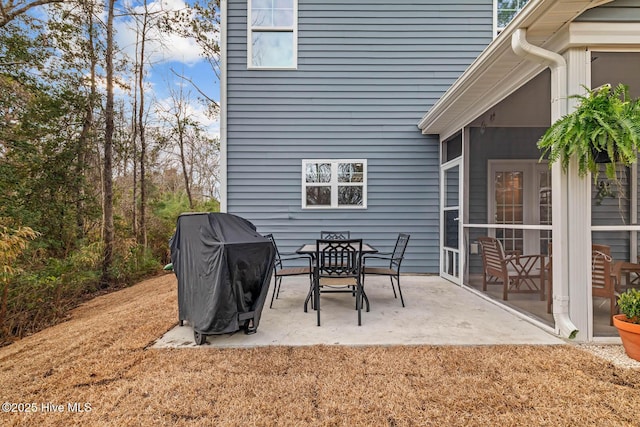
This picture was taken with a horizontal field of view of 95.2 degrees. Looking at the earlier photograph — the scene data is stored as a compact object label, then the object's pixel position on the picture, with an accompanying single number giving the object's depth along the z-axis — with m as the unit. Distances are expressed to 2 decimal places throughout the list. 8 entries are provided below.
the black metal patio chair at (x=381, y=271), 3.64
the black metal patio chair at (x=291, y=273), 3.74
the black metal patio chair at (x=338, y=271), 3.07
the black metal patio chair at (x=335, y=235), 4.96
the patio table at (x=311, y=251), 3.46
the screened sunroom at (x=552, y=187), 2.54
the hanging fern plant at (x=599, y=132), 2.15
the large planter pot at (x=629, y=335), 2.21
